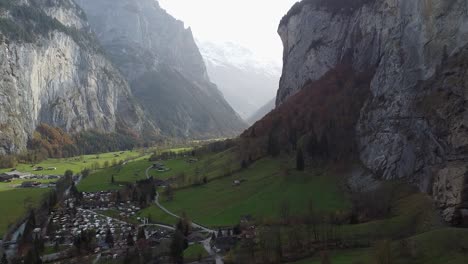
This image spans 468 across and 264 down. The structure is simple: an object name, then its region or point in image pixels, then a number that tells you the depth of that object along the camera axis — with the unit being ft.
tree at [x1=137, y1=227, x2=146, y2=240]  405.59
